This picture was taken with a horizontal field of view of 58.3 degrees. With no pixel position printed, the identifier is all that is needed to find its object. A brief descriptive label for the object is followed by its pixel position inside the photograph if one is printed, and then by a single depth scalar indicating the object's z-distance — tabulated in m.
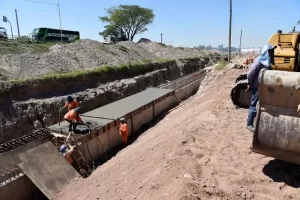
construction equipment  3.79
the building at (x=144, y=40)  49.60
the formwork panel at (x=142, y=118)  13.78
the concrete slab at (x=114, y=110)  10.96
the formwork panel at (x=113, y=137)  11.64
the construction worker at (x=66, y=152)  9.34
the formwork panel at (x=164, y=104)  16.36
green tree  56.72
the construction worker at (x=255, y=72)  4.68
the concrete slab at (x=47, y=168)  8.12
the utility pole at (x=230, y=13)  26.50
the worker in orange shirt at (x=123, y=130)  11.15
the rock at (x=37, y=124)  15.26
